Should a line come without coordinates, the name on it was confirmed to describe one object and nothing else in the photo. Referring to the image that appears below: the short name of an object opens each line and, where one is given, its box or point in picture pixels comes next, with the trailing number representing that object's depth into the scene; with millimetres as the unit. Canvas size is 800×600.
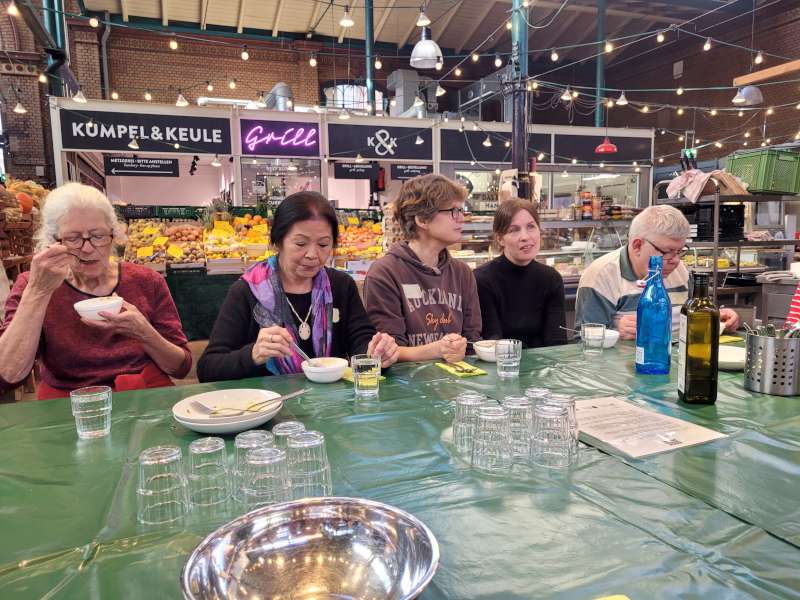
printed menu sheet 1189
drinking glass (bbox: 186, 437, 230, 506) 957
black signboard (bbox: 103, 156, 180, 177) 6914
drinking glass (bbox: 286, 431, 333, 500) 984
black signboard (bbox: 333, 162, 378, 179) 7688
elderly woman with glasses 1771
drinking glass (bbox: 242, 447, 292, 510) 934
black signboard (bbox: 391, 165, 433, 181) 8077
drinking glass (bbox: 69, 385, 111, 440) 1272
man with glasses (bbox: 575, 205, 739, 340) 2504
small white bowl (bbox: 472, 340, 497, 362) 1980
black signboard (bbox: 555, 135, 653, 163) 9430
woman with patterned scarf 1974
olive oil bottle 1488
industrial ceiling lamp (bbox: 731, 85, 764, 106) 9688
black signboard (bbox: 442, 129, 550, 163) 8219
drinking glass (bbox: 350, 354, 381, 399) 1598
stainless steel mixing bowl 723
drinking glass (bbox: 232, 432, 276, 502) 968
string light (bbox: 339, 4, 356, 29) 7835
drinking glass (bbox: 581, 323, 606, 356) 2127
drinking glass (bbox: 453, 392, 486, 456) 1152
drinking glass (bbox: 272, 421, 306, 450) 1118
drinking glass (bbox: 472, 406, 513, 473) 1078
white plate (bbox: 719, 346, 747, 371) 1864
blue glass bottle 1799
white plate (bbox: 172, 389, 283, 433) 1249
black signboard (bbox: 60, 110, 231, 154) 6617
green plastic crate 4383
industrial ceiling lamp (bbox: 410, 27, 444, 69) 6512
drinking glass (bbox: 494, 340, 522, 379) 1769
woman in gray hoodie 2418
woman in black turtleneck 2844
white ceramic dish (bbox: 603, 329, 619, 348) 2209
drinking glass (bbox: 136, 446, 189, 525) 915
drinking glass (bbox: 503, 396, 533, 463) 1146
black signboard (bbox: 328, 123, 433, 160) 7598
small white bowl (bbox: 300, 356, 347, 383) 1713
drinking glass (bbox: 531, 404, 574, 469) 1101
